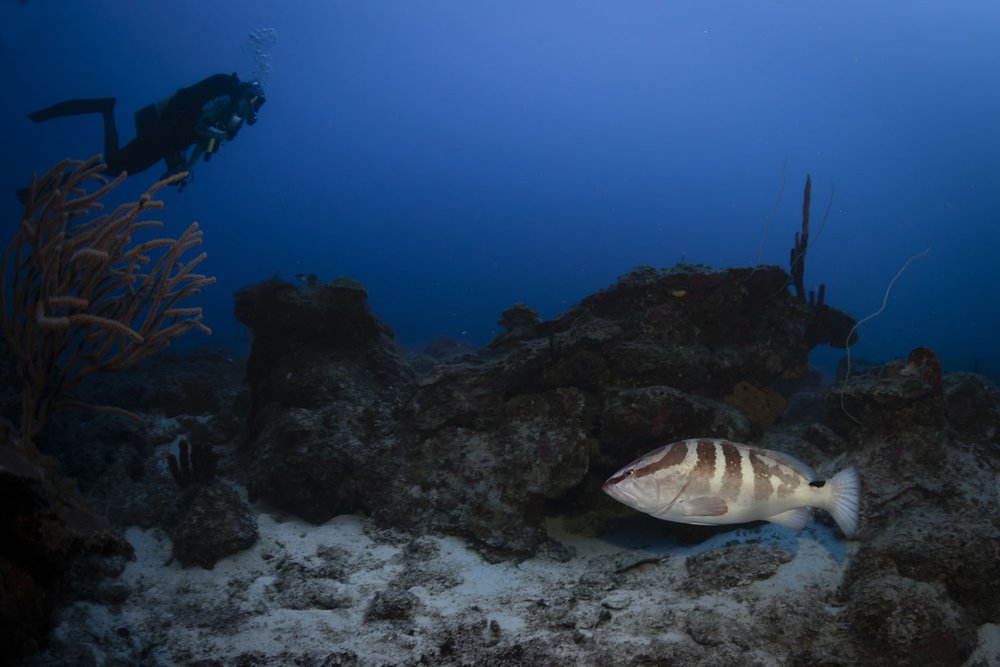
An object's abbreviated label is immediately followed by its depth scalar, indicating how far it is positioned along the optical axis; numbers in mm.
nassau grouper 2404
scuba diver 7258
